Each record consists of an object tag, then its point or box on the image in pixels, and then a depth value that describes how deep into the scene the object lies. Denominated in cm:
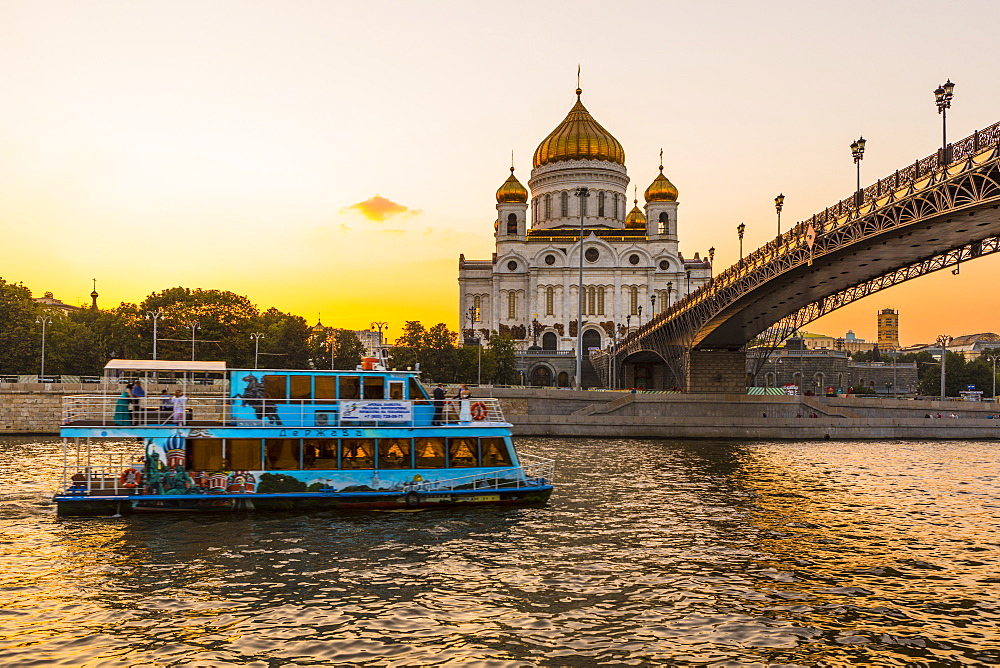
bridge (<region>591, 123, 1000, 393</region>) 3120
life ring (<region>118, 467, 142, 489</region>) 2342
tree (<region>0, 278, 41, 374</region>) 7100
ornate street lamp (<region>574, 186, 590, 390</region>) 6488
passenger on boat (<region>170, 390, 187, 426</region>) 2359
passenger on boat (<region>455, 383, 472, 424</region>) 2597
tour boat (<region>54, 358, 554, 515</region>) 2344
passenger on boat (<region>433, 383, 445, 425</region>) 2585
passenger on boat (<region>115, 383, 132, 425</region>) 2356
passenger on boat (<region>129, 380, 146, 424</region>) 2377
